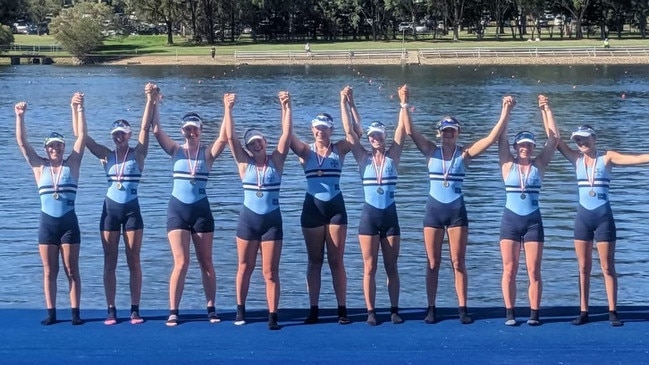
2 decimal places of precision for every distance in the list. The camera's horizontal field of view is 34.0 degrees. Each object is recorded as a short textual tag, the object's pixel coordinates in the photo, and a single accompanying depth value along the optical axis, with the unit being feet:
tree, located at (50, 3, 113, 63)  294.05
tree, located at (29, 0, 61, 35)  422.37
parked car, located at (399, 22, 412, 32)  351.34
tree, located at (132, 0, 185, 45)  326.44
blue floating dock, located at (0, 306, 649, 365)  32.01
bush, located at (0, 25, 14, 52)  305.53
